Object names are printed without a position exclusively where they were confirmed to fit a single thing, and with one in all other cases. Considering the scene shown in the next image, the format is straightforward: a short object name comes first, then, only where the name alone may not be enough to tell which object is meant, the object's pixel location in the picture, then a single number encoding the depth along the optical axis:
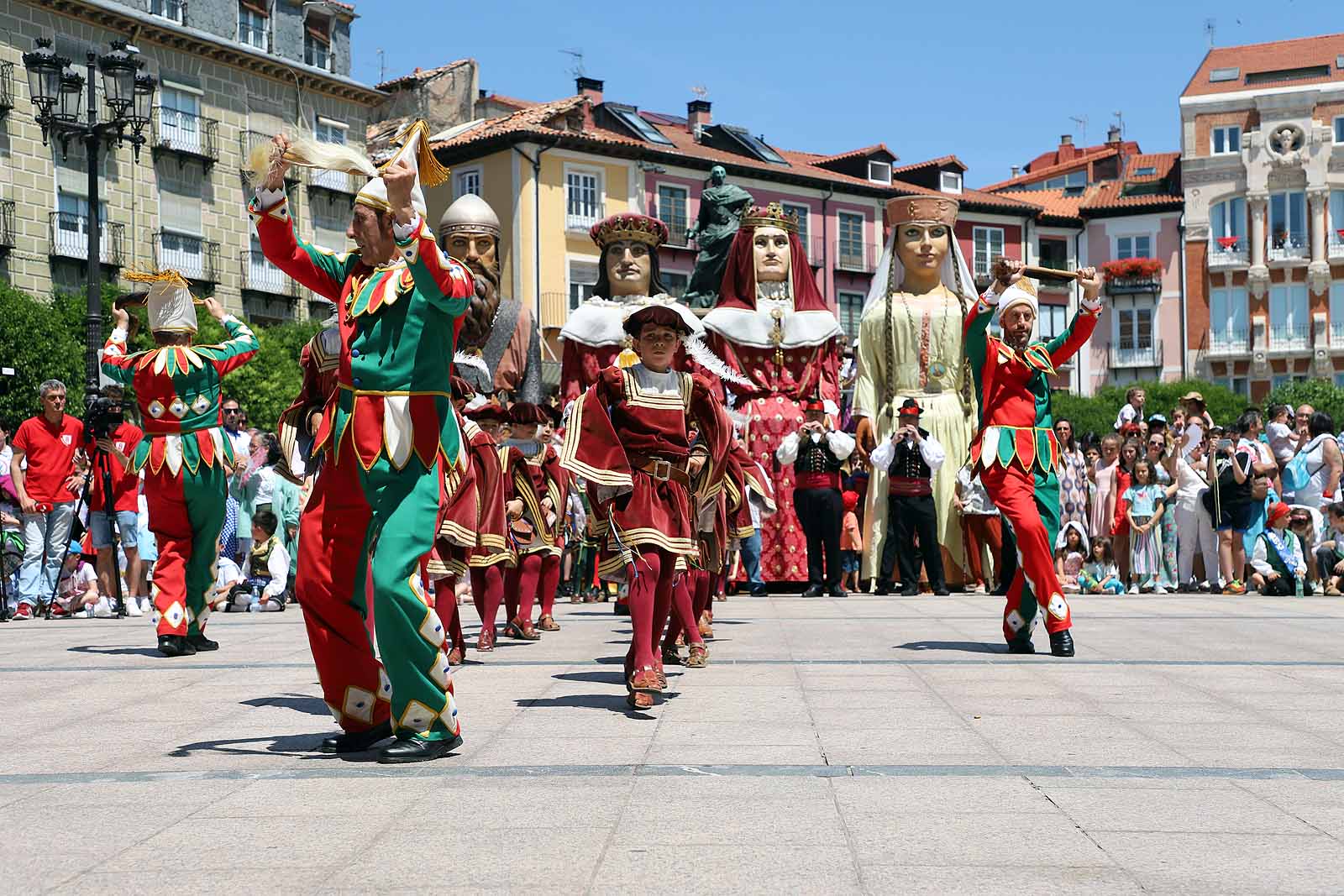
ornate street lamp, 15.96
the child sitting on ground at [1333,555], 16.27
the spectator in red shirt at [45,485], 14.81
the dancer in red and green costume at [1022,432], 9.45
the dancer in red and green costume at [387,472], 5.88
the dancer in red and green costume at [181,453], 10.00
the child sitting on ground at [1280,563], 16.53
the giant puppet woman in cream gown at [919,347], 16.64
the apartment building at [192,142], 38.62
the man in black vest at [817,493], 15.99
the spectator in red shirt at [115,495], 13.77
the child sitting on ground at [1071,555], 18.03
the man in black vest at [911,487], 16.22
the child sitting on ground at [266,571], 16.03
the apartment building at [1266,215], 60.44
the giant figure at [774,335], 15.94
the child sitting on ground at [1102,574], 17.88
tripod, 13.87
